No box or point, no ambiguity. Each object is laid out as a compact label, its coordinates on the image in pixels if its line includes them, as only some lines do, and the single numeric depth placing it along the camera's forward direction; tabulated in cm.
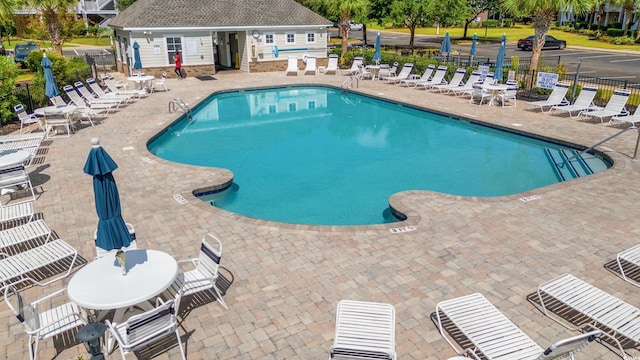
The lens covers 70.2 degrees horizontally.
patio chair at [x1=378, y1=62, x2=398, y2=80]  2639
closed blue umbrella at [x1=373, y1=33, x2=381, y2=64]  2744
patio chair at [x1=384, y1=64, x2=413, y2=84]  2506
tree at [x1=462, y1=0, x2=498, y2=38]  5031
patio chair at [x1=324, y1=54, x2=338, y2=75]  2908
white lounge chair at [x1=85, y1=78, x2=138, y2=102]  1962
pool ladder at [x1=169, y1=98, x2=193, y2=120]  1908
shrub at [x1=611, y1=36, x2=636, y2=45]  4631
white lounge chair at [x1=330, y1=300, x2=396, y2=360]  494
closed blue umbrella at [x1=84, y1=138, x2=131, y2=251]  609
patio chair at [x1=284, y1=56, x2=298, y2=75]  2912
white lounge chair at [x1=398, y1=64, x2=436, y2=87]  2378
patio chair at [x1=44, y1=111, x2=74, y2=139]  1529
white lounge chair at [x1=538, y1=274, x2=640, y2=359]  556
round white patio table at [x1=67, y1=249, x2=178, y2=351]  538
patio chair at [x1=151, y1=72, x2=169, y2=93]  2391
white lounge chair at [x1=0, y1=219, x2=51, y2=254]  750
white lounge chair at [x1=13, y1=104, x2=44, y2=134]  1459
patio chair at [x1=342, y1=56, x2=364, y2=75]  2794
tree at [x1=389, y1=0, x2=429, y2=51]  3597
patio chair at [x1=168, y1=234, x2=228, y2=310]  625
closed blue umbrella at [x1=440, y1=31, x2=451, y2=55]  2791
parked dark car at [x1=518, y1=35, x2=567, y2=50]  4238
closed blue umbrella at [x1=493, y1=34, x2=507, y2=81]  2044
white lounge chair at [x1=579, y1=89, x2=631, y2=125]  1595
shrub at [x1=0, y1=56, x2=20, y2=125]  1573
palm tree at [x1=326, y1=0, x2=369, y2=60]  3170
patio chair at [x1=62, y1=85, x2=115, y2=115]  1769
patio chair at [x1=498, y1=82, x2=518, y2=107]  1942
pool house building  2653
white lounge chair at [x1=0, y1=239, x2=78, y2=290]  667
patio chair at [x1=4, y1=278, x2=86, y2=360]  521
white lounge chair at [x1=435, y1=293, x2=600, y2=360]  468
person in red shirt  2675
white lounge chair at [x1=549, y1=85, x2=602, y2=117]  1698
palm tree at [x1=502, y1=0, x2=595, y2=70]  1912
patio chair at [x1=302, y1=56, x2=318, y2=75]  2917
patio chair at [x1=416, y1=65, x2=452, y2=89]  2295
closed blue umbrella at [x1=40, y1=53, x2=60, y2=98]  1606
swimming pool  1171
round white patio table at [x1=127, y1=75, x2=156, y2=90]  2230
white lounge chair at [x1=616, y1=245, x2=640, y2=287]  696
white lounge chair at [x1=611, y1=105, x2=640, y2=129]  1483
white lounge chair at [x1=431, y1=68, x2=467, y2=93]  2200
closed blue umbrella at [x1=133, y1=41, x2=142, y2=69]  2516
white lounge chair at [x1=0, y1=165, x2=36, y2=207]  1006
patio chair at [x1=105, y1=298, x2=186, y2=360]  501
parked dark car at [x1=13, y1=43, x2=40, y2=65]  3448
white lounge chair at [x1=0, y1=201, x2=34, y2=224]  829
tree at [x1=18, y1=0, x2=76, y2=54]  2774
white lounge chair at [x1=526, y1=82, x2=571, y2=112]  1808
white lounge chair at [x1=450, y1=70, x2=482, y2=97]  2120
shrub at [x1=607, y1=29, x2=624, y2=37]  5093
